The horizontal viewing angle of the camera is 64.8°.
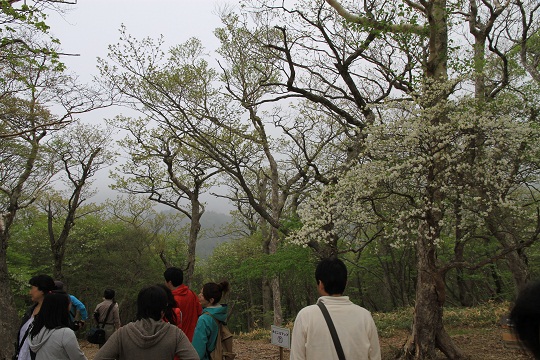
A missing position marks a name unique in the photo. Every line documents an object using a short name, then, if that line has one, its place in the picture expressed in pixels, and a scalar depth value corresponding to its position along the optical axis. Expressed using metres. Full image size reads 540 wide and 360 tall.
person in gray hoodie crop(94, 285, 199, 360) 2.76
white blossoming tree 6.24
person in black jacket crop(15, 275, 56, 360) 3.71
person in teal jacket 3.73
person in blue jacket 5.16
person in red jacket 4.50
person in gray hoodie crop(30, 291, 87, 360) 3.13
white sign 5.04
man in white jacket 2.67
